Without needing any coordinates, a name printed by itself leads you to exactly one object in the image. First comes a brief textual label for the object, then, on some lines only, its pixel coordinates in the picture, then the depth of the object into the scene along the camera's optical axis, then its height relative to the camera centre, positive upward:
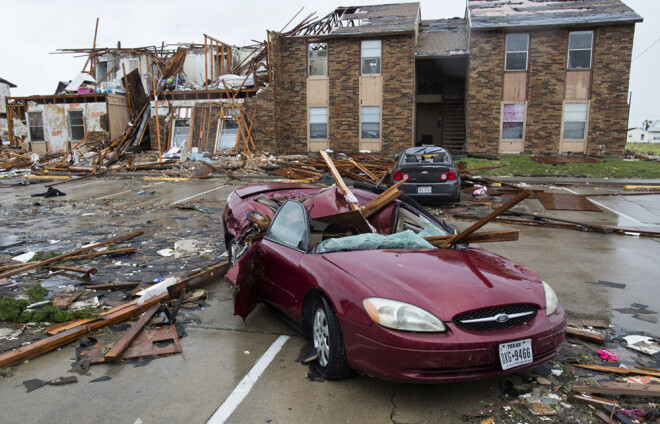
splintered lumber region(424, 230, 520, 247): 4.19 -0.86
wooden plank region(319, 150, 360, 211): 4.90 -0.55
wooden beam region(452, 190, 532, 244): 3.99 -0.70
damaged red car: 3.08 -1.15
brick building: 22.39 +2.99
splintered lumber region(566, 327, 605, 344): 4.20 -1.74
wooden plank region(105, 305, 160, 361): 3.91 -1.78
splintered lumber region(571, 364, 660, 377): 3.61 -1.76
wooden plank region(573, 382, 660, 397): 3.26 -1.73
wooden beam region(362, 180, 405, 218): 4.93 -0.67
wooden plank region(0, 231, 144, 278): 6.17 -1.75
